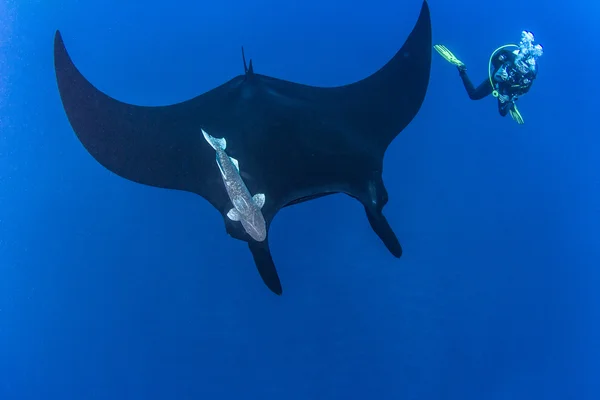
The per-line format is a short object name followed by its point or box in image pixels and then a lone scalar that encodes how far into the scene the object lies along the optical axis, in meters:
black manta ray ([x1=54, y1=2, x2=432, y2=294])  3.20
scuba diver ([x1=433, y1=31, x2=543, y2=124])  5.30
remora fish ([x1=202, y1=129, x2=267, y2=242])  2.98
